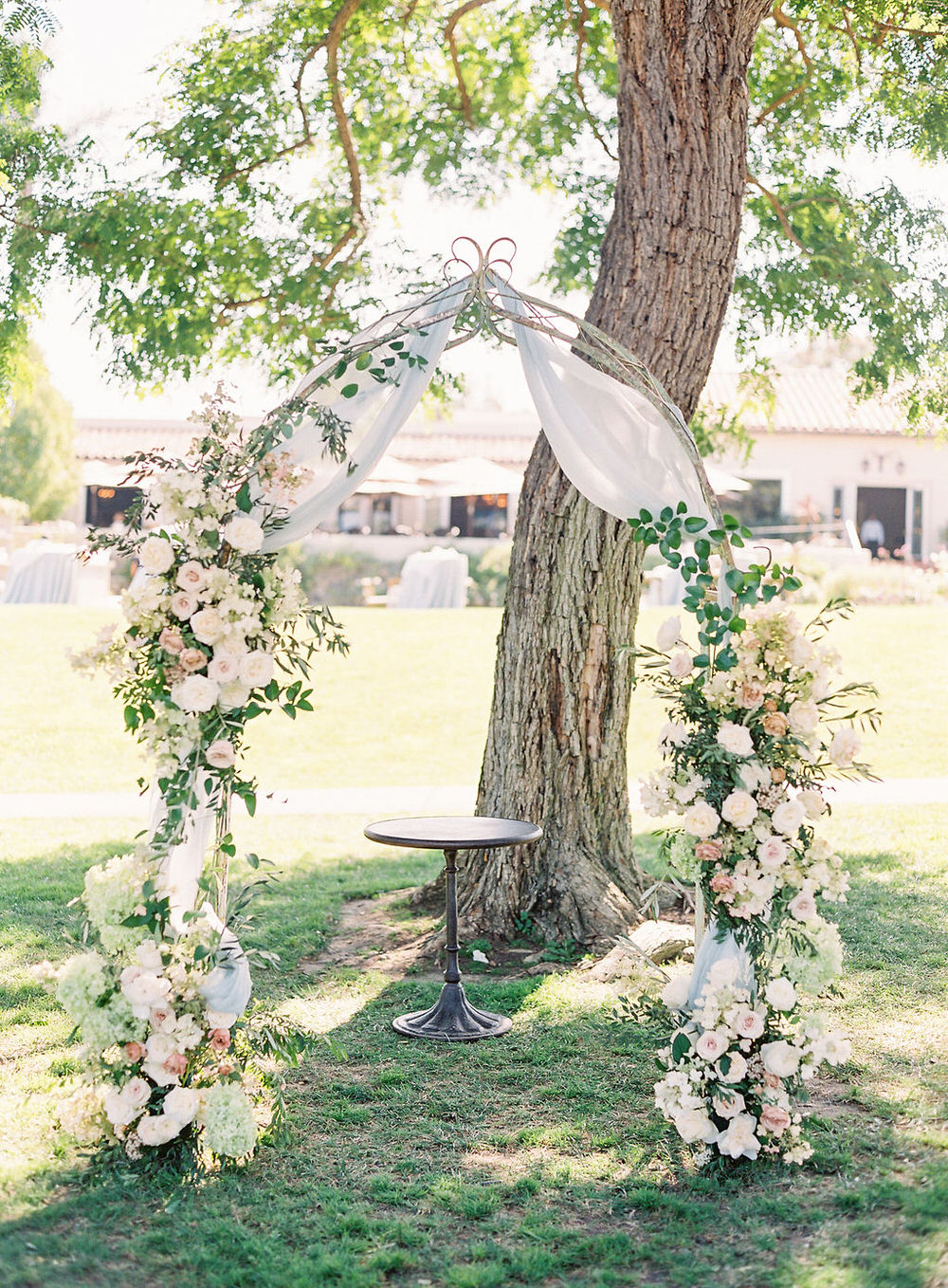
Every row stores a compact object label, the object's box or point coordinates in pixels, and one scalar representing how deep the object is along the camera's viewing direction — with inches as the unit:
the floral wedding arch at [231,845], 146.8
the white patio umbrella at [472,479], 751.1
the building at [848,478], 984.3
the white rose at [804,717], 148.9
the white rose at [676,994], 156.1
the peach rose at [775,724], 148.5
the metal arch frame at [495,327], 169.6
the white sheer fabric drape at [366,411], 164.4
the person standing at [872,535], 984.3
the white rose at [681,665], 153.2
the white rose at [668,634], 154.4
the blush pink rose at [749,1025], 148.5
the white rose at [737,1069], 146.8
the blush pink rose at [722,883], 149.9
